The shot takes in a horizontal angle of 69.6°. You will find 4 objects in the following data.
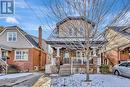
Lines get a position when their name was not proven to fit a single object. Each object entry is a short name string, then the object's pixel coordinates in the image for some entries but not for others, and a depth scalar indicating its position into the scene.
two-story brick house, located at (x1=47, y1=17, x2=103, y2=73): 6.88
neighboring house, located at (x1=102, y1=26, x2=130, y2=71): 11.59
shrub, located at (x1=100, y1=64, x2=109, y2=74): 11.00
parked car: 8.96
